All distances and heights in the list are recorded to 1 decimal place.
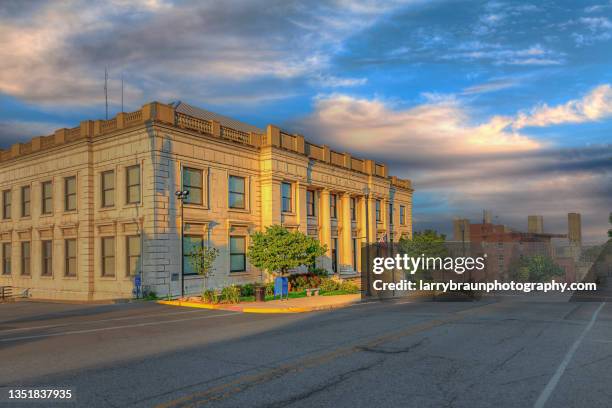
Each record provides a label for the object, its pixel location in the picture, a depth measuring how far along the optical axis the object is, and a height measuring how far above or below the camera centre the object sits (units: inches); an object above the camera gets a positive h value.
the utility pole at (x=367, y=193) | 1922.9 +159.1
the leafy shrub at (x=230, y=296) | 1057.5 -122.3
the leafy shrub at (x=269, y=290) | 1337.4 -139.6
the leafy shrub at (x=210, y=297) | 1043.3 -122.6
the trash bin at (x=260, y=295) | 1098.7 -124.8
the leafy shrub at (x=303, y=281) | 1453.0 -132.4
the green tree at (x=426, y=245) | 2030.0 -46.8
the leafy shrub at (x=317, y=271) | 1618.6 -114.5
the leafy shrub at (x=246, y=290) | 1279.5 -133.2
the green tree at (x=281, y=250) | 1235.7 -34.2
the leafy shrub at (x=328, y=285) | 1428.2 -142.2
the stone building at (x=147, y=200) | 1224.2 +103.9
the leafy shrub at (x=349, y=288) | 1432.1 -149.9
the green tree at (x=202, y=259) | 1103.6 -48.2
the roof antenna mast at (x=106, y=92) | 1568.7 +441.4
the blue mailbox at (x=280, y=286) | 1170.4 -114.7
